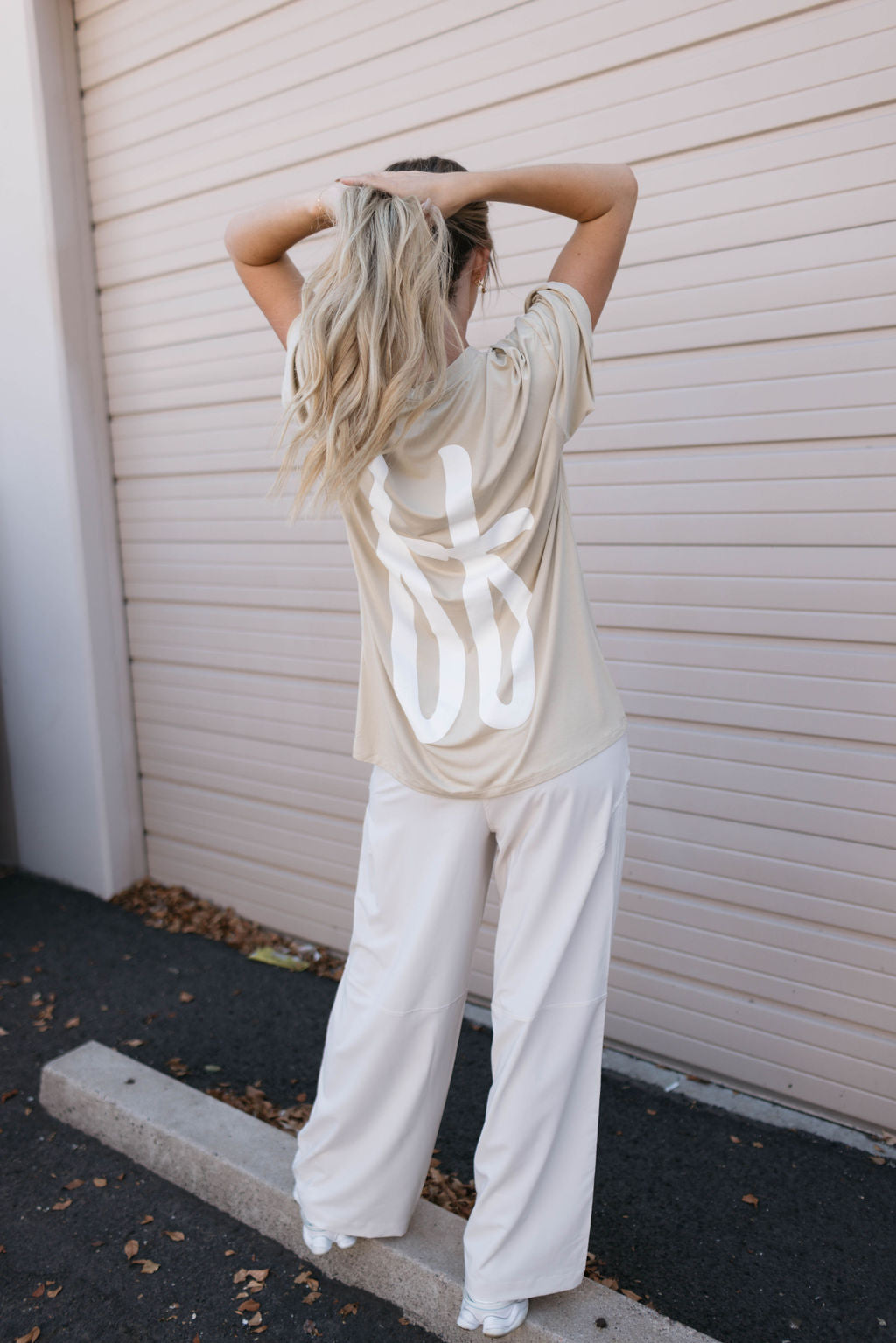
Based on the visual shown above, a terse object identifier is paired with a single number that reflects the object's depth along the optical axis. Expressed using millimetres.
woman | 1454
